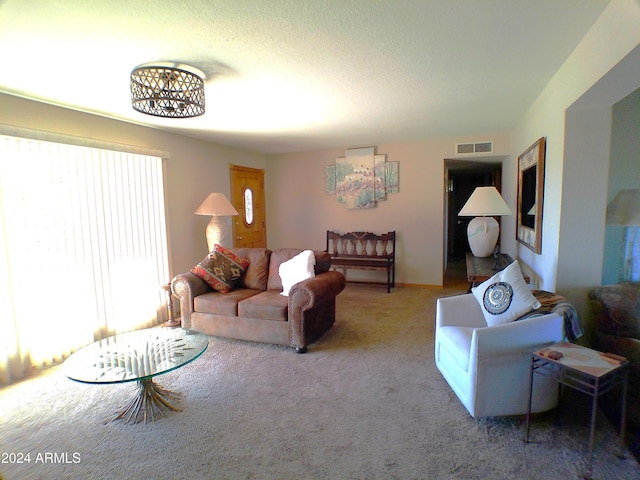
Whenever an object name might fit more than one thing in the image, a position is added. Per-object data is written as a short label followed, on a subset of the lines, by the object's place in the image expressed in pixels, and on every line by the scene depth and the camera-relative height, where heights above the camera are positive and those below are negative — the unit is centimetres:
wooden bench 536 -68
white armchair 199 -95
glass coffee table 208 -97
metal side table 163 -81
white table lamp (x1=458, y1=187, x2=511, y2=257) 328 -10
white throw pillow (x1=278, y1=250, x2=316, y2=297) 352 -60
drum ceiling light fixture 231 +88
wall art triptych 560 +57
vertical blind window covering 283 -31
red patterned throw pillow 370 -62
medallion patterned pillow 224 -61
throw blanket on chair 204 -64
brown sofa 316 -91
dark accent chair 206 -83
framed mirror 297 +14
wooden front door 567 +13
